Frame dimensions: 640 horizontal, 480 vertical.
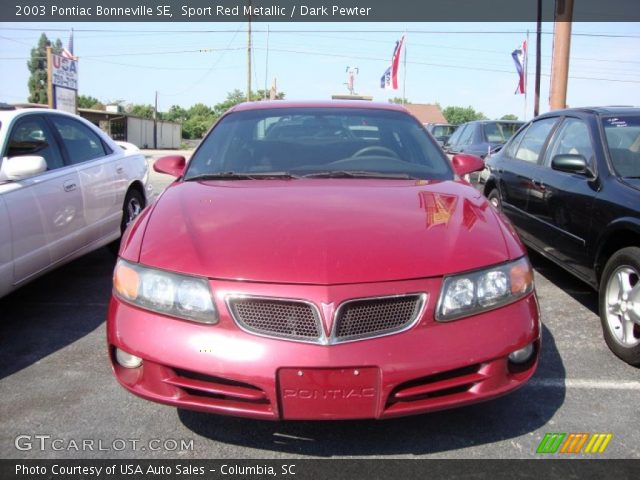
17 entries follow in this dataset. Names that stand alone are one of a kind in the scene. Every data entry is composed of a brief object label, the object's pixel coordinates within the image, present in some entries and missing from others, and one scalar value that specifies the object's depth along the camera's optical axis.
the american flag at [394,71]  30.30
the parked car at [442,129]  19.84
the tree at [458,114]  105.62
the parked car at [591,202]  3.38
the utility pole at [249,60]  32.84
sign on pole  17.55
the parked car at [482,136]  10.62
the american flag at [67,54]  19.67
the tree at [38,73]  70.19
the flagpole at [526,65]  25.01
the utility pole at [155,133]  45.22
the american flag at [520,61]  24.34
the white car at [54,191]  3.63
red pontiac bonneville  2.04
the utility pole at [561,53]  11.84
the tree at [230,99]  85.38
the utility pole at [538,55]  20.50
